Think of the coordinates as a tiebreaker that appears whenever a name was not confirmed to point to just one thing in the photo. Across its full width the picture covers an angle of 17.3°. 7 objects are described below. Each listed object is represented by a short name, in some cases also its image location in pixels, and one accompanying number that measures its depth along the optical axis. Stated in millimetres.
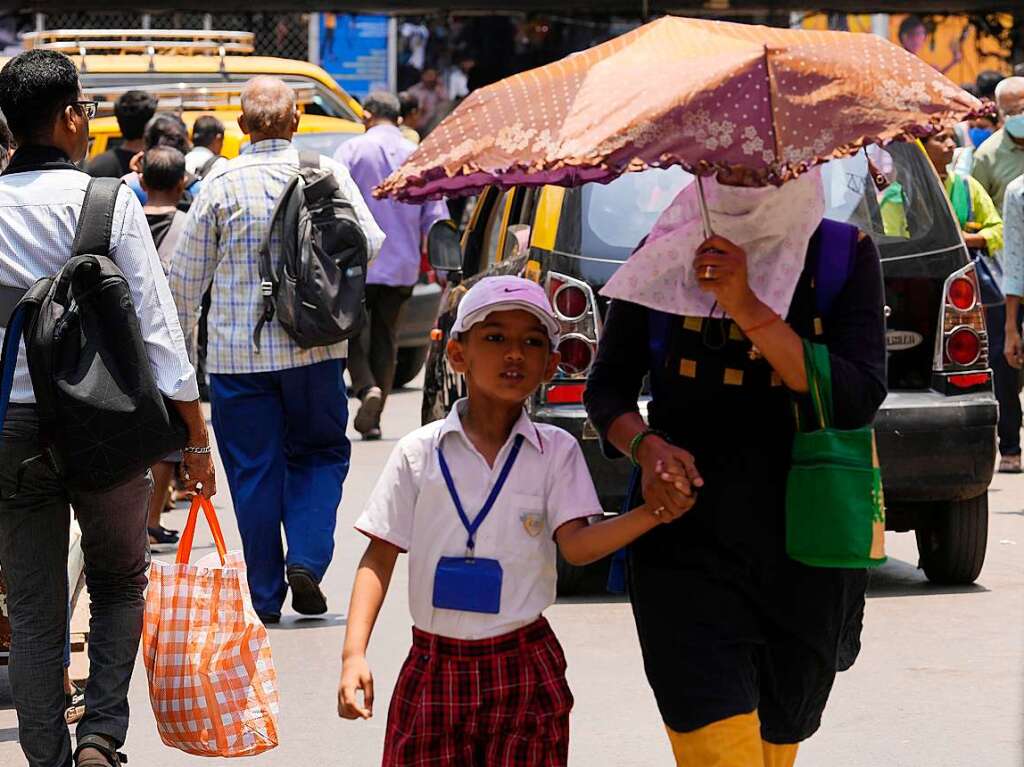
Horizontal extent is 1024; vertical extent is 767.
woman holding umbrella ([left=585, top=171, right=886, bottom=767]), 6223
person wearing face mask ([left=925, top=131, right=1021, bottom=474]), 18560
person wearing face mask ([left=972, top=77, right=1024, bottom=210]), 19515
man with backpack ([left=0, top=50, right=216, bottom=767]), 8129
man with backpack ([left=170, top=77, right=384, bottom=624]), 12230
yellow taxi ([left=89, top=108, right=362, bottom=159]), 23504
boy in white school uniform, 6373
